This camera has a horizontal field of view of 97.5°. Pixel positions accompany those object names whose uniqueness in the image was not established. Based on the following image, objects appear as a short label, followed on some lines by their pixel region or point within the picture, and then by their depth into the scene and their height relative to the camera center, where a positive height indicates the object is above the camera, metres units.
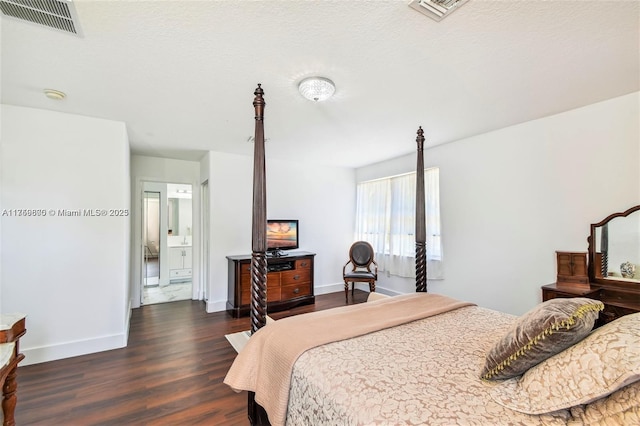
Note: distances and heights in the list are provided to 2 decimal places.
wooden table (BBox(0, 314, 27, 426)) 1.49 -0.77
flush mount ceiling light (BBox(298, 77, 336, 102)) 2.18 +1.02
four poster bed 0.92 -0.69
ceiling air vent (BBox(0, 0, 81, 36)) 1.43 +1.08
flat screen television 4.77 -0.36
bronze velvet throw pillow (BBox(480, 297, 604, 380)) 1.05 -0.47
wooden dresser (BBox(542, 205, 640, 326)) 2.46 -0.53
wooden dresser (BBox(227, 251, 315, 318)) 4.10 -1.06
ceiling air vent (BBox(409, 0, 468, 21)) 1.45 +1.10
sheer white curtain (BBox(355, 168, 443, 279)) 4.27 -0.12
